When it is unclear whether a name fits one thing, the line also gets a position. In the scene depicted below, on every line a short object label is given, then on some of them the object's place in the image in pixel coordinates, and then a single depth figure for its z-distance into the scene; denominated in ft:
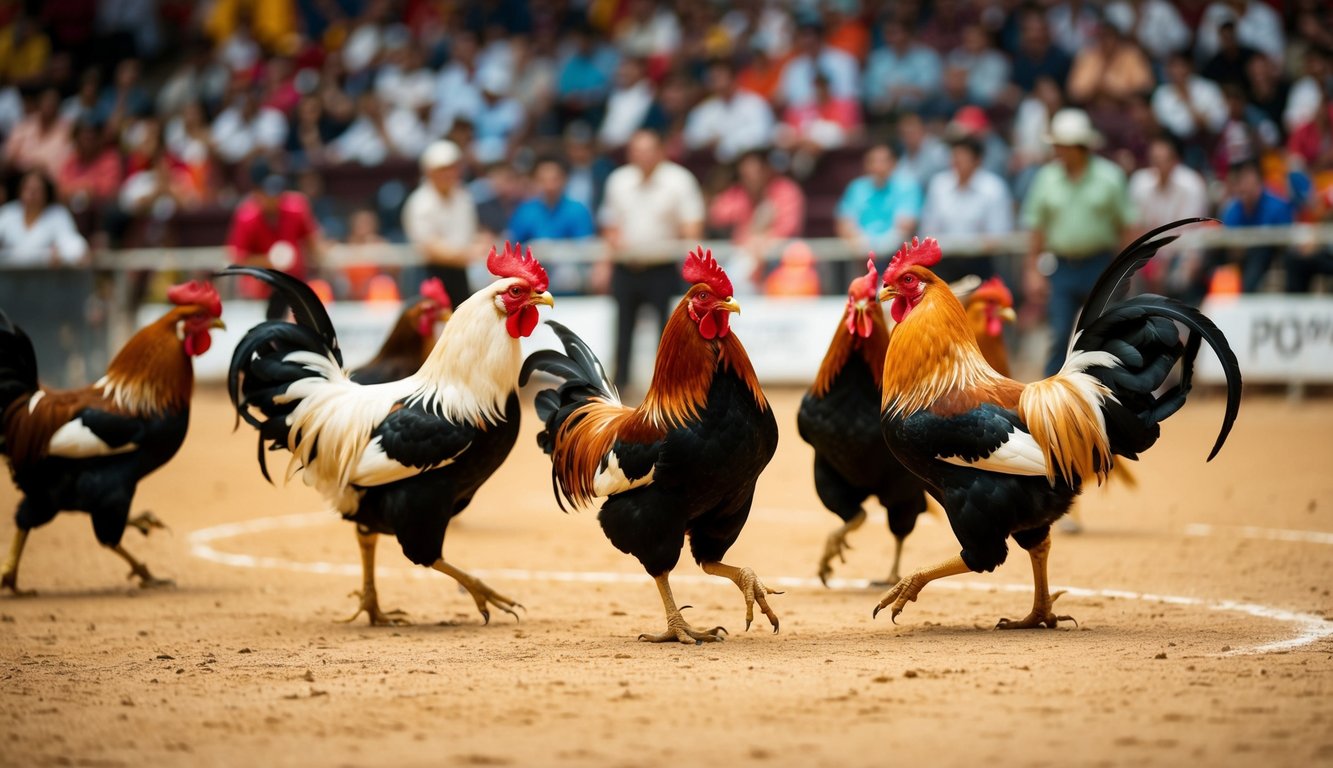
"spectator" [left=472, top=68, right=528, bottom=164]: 63.82
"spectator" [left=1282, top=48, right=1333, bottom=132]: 47.73
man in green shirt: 37.68
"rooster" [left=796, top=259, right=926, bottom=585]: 24.09
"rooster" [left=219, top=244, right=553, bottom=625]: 22.13
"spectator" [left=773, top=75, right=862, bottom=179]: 55.06
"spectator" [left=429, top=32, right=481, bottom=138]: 66.03
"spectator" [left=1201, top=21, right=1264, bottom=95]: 50.34
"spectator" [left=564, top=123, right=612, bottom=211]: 57.26
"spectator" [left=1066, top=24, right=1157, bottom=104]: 51.75
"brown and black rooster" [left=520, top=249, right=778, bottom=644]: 19.80
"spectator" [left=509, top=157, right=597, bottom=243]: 51.01
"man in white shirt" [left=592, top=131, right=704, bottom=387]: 48.47
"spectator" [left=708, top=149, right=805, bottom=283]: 51.65
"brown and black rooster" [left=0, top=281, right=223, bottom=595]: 25.40
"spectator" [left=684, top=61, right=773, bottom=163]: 57.16
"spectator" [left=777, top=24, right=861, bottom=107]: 57.26
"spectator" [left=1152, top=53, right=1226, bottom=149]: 50.01
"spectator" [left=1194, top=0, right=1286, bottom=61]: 51.85
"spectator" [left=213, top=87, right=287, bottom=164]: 68.80
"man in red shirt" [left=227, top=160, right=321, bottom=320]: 44.91
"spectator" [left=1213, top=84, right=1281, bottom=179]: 47.55
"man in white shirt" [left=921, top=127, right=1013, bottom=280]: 46.03
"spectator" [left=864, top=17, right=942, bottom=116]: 55.52
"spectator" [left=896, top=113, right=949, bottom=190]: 50.06
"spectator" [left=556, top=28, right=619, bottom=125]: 63.36
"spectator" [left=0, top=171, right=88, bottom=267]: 51.06
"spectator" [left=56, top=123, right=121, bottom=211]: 67.26
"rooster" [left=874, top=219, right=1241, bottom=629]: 19.83
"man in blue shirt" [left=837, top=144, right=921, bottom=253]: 48.42
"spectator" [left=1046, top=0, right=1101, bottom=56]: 54.65
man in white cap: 44.47
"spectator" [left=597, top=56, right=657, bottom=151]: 61.05
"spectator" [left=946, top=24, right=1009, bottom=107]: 54.44
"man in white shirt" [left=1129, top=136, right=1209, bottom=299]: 44.98
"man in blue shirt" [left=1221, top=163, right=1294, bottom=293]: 44.96
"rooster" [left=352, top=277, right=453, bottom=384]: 29.76
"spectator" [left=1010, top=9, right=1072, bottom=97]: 53.57
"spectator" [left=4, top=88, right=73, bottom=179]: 70.79
